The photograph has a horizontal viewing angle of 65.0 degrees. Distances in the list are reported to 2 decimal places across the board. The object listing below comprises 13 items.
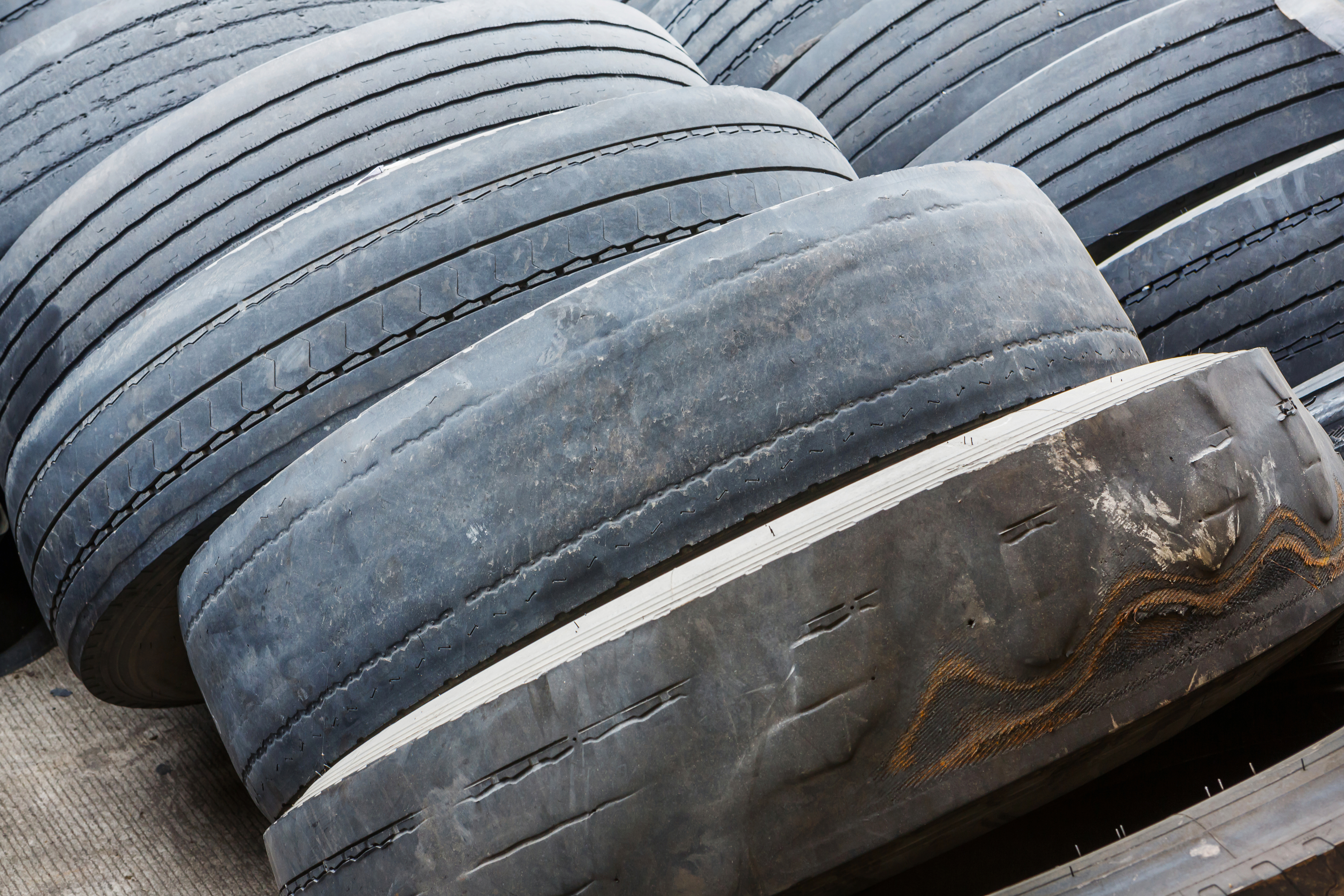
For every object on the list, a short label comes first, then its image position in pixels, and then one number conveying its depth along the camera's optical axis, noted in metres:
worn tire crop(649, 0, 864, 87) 2.53
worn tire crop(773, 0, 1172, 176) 2.33
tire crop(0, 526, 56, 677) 2.41
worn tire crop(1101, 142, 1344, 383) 1.85
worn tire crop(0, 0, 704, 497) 1.55
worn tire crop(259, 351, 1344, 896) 1.05
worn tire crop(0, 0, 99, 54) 2.03
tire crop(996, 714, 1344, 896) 1.04
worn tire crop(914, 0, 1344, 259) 2.00
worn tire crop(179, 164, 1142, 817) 1.21
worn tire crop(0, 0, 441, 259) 1.82
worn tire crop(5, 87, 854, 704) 1.39
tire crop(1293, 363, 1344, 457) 1.60
